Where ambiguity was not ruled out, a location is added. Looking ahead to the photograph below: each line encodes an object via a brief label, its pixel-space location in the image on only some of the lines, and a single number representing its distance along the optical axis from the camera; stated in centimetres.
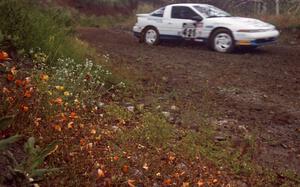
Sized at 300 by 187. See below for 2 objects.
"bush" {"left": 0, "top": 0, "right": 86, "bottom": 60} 642
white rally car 1195
